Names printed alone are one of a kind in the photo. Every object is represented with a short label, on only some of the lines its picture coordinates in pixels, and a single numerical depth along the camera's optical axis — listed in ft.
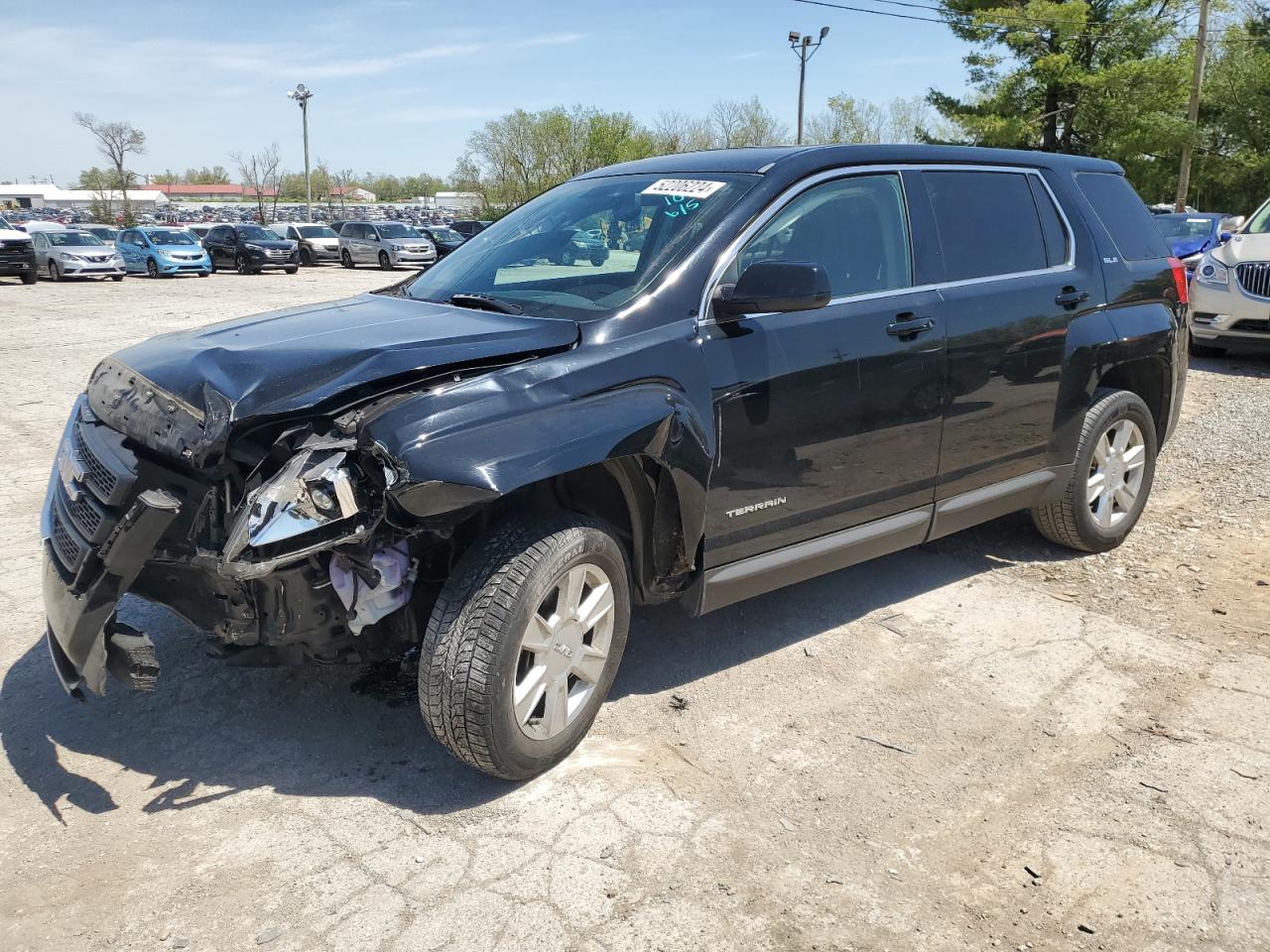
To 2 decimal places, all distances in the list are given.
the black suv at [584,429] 9.38
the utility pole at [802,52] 134.82
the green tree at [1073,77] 109.19
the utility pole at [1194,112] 98.07
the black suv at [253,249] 99.91
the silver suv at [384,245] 104.99
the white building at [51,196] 344.49
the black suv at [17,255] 81.20
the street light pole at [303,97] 165.37
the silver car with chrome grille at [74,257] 86.63
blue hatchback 93.56
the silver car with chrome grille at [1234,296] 34.42
